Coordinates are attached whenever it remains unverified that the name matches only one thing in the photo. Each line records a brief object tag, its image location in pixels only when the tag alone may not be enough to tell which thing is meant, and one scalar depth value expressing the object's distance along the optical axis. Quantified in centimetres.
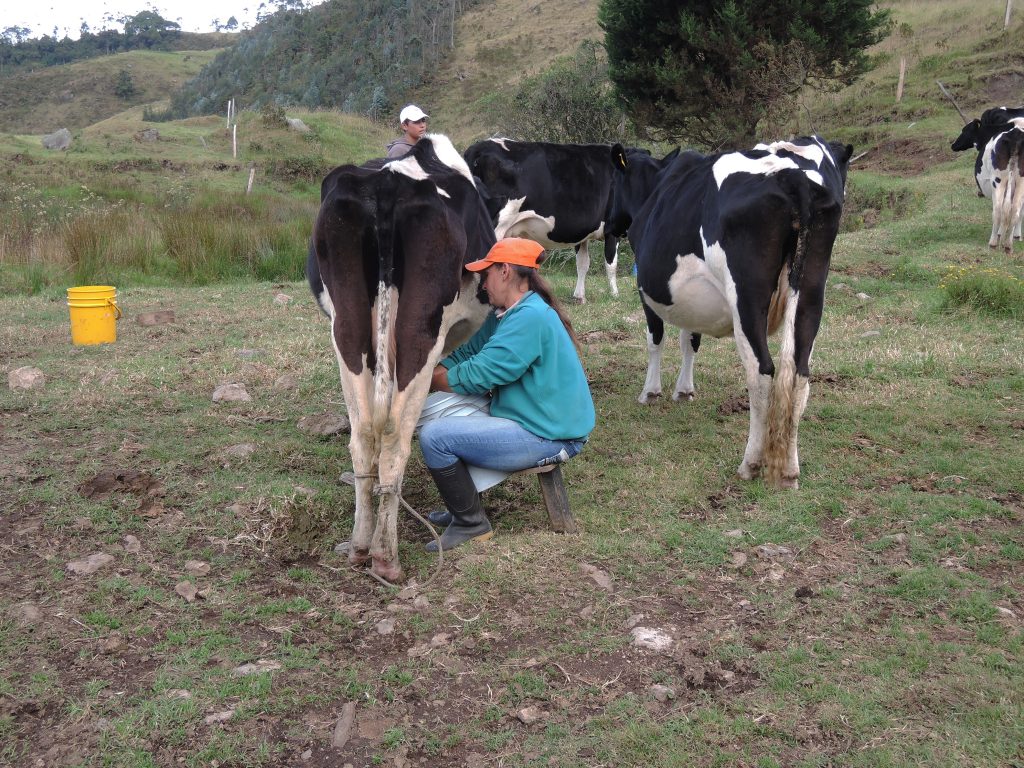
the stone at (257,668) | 352
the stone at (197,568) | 437
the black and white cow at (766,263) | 506
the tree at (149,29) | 12544
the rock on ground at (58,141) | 3167
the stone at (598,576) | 418
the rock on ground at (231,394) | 709
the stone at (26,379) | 713
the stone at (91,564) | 429
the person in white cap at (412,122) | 804
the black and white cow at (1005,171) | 1253
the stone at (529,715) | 322
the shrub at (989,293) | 932
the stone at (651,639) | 366
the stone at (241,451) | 585
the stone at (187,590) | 412
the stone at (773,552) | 446
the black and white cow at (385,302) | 421
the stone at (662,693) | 332
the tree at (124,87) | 8931
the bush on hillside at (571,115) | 2206
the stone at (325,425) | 639
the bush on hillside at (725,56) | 1909
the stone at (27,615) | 383
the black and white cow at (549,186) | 1071
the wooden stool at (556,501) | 477
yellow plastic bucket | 848
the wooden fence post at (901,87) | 2506
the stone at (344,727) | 312
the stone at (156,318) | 962
